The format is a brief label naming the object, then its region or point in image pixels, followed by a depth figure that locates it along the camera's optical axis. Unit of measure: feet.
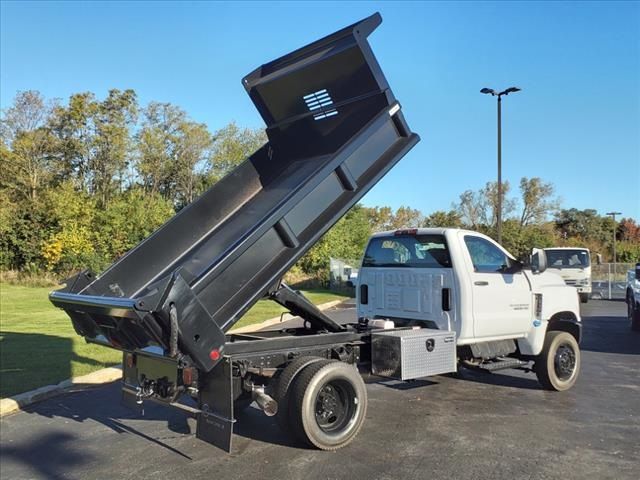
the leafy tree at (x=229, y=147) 177.99
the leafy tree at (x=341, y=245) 109.40
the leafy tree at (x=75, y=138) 151.84
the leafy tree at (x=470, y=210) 159.33
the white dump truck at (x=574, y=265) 67.15
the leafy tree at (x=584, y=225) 208.49
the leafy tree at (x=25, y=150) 133.49
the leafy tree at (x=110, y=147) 157.58
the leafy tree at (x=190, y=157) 179.83
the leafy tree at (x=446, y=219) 153.38
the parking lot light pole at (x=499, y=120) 85.32
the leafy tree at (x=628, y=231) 219.82
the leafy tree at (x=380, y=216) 208.78
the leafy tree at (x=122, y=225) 112.57
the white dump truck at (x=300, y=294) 15.44
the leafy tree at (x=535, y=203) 170.71
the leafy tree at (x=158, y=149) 171.22
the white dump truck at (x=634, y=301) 45.44
